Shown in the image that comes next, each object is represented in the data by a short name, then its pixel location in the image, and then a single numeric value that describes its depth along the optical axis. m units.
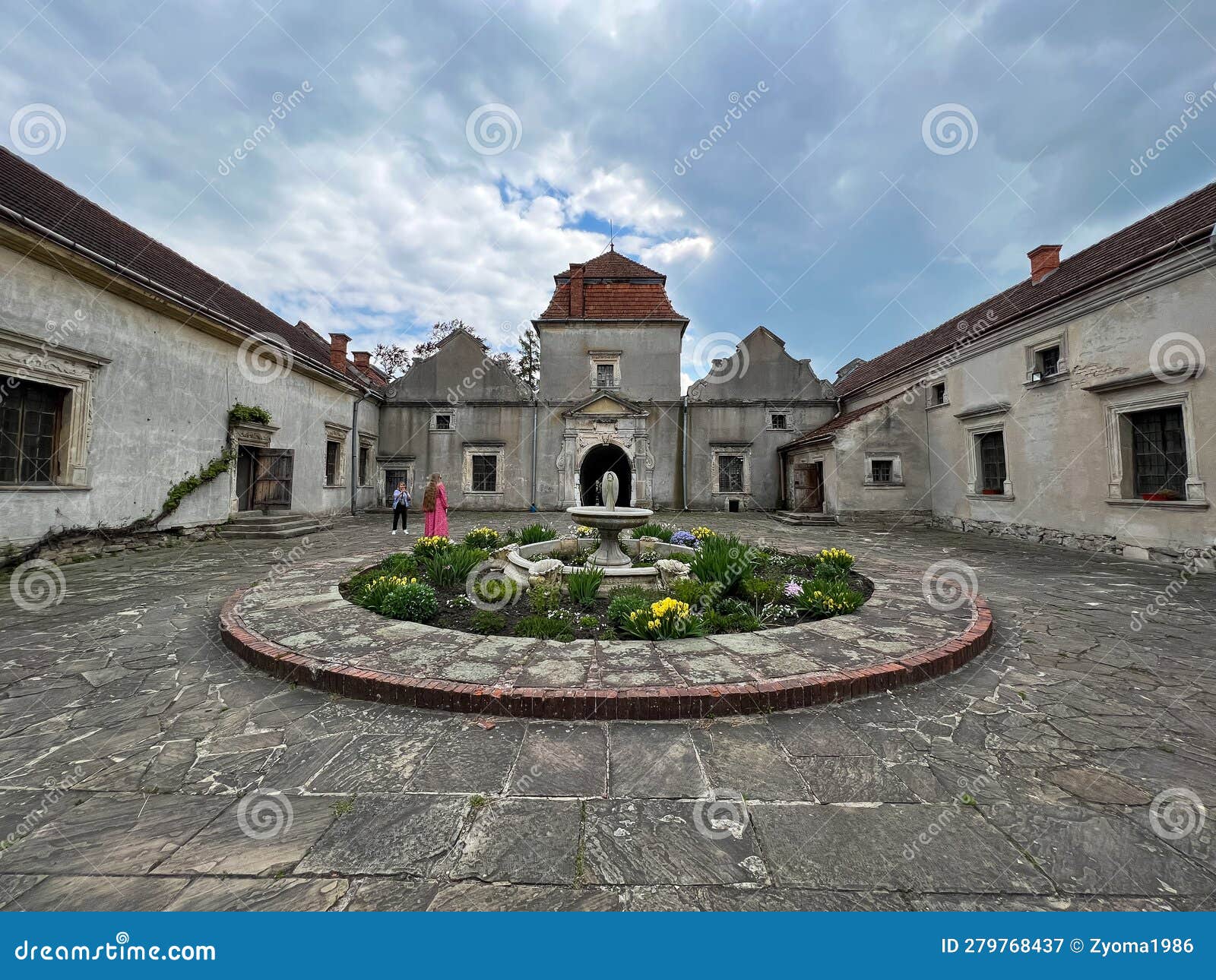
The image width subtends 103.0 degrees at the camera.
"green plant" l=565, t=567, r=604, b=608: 5.70
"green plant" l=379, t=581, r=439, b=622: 5.28
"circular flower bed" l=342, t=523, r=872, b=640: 4.91
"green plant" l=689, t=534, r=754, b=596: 6.05
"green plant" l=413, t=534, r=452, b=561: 8.05
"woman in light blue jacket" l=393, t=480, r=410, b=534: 13.83
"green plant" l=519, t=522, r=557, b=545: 8.90
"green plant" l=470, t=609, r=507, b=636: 4.91
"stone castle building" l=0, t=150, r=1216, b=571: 8.98
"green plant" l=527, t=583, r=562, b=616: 5.49
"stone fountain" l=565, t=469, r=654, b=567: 6.97
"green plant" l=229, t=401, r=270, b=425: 13.09
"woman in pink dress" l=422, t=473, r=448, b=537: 9.55
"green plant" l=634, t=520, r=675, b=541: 9.44
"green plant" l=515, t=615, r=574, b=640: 4.69
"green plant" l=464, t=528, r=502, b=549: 9.17
